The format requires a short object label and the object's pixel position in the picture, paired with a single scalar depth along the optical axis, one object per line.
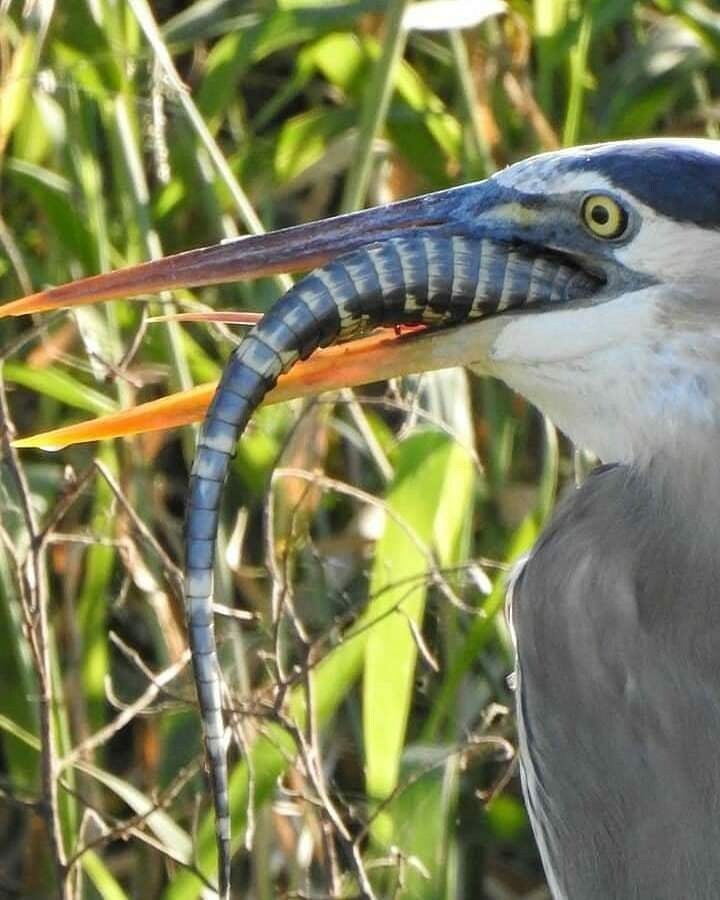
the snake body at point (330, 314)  5.08
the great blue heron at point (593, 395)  5.09
